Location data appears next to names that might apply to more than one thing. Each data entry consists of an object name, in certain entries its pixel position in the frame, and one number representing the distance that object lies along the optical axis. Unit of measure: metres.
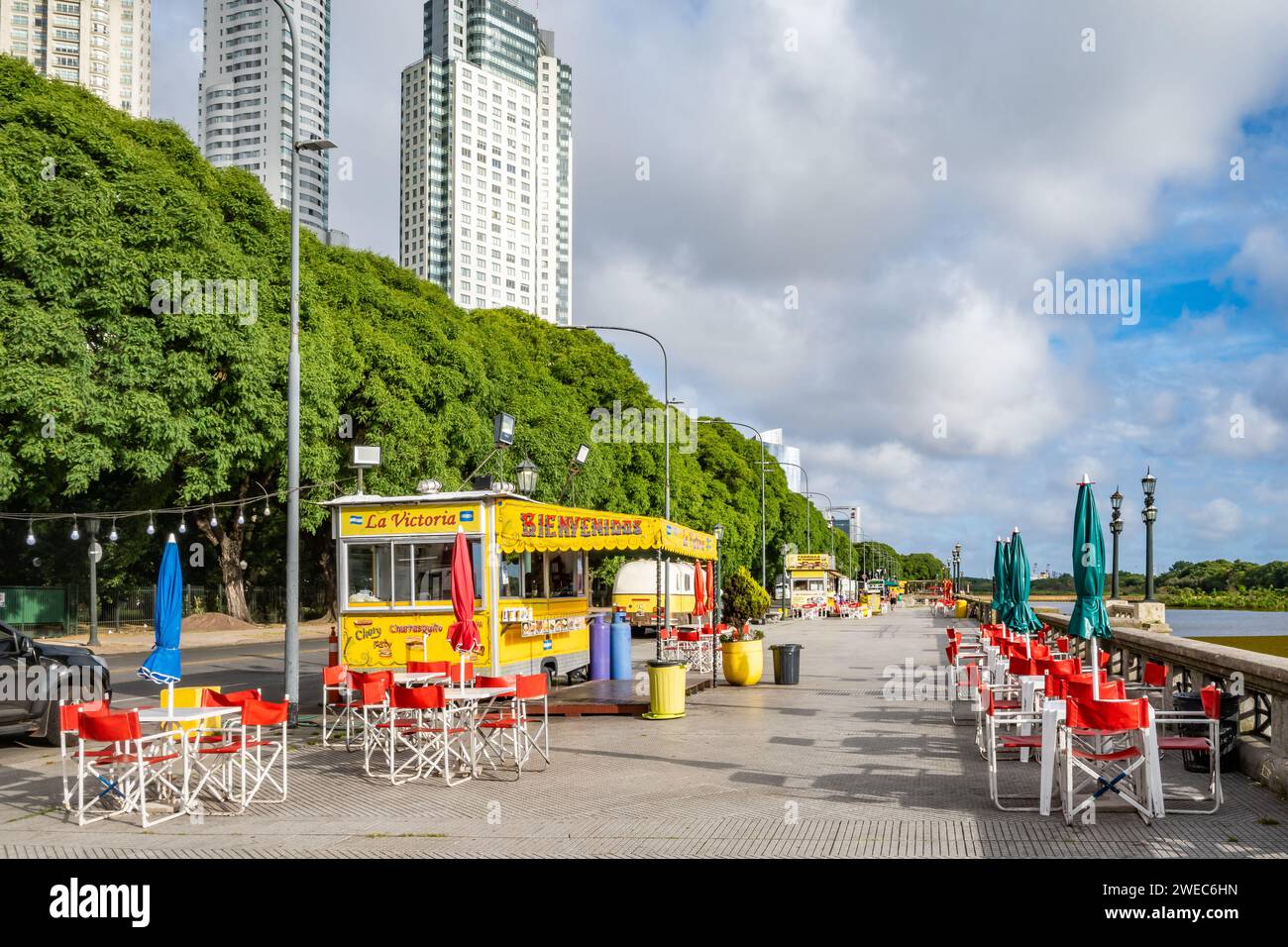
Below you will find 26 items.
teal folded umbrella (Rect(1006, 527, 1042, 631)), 20.81
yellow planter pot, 21.70
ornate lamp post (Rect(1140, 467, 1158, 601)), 29.39
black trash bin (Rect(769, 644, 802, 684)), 22.34
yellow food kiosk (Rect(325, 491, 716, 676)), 16.17
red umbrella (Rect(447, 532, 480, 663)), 14.27
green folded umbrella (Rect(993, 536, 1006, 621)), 23.75
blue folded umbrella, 11.47
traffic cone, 16.67
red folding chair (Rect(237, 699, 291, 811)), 10.00
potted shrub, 21.72
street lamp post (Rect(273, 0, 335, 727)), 15.41
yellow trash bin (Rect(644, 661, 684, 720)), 16.62
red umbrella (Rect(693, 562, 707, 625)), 27.92
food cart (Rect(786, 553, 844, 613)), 73.10
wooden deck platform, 17.30
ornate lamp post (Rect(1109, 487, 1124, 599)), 35.97
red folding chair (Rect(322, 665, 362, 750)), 13.93
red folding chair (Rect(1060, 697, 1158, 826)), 8.95
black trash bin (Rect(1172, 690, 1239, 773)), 11.27
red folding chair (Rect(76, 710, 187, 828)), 9.54
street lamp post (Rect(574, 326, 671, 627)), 25.82
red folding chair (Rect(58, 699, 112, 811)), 9.93
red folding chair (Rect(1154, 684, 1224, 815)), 9.38
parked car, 14.25
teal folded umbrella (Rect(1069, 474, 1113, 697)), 13.30
